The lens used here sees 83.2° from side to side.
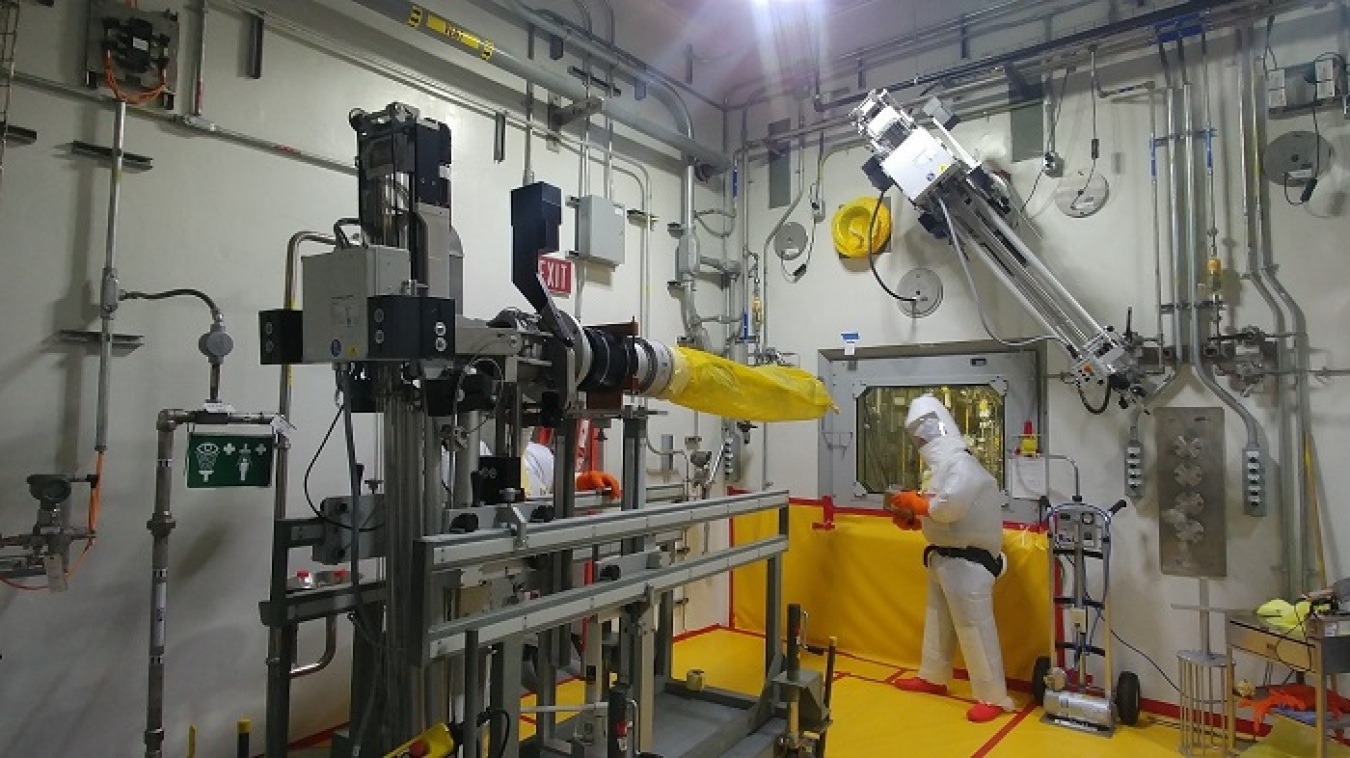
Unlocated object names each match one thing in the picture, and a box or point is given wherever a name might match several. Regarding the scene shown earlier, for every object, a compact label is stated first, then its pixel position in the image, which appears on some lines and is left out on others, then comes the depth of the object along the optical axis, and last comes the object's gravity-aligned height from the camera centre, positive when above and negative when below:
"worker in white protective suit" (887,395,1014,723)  4.00 -0.74
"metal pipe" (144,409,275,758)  2.58 -0.55
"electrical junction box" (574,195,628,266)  4.59 +1.14
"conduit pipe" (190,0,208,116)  3.05 +1.38
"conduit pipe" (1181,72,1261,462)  3.80 +0.70
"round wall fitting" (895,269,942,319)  4.86 +0.83
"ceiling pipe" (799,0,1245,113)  3.83 +2.08
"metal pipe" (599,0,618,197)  4.89 +1.83
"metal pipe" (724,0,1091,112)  4.89 +2.46
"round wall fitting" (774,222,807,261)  5.53 +1.29
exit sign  4.48 +0.84
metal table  2.88 -0.88
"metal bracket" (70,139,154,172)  2.77 +0.94
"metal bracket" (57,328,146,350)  2.72 +0.26
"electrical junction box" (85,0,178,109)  2.80 +1.36
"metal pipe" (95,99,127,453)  2.72 +0.45
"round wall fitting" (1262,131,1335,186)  3.66 +1.29
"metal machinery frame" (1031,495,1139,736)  3.76 -1.17
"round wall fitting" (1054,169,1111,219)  4.28 +1.29
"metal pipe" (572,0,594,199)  4.73 +1.62
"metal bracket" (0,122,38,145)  2.62 +0.95
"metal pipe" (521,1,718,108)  4.55 +2.33
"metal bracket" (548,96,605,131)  4.45 +1.79
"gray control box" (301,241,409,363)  1.84 +0.29
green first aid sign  2.90 -0.20
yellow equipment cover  2.79 +0.10
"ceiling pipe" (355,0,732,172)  3.54 +1.86
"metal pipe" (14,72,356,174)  2.70 +1.14
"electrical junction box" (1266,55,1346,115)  3.58 +1.62
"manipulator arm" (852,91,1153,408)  3.94 +1.17
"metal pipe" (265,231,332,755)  2.20 -0.79
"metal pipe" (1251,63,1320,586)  3.62 -0.10
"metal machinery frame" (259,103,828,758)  1.85 -0.28
